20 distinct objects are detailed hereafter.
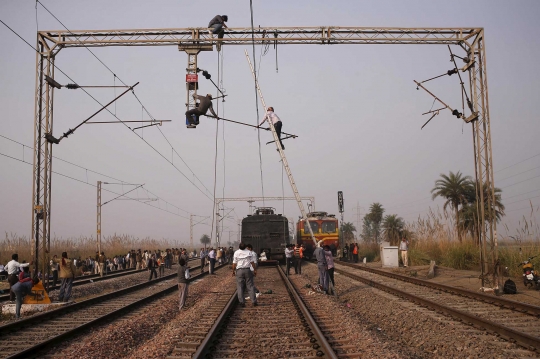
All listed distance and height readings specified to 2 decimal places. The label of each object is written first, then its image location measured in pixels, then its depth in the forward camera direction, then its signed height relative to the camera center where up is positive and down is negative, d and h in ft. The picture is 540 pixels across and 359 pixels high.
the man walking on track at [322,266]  50.55 -3.86
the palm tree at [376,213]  240.12 +7.78
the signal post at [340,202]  134.21 +7.84
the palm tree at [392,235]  118.95 -1.76
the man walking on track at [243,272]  44.42 -3.66
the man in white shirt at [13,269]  45.11 -2.89
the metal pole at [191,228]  233.64 +2.94
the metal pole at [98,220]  121.95 +4.60
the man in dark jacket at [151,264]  81.97 -4.89
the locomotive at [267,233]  102.73 -0.25
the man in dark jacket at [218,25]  49.96 +21.95
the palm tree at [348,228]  319.84 +1.01
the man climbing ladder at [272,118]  54.39 +13.05
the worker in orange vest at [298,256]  81.79 -4.31
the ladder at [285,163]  55.13 +8.32
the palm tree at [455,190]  136.87 +10.43
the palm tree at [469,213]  124.98 +3.50
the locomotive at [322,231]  127.24 -0.30
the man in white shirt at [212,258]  92.52 -4.70
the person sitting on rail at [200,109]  44.50 +11.69
